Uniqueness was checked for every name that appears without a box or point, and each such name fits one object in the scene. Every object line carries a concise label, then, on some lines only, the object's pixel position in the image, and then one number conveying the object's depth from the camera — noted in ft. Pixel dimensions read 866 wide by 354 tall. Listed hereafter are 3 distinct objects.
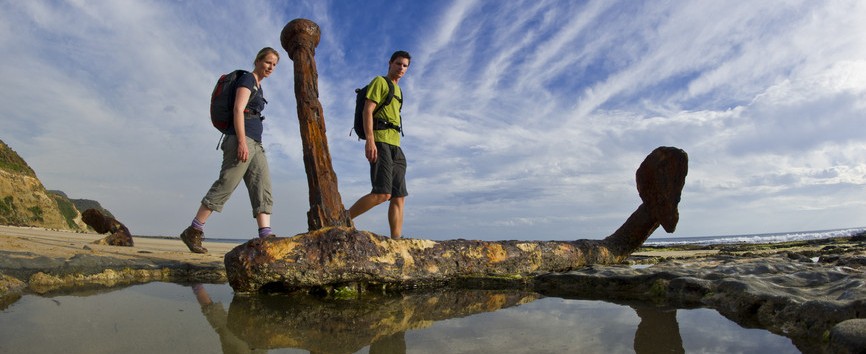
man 14.24
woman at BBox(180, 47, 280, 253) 13.33
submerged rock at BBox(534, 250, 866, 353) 5.66
